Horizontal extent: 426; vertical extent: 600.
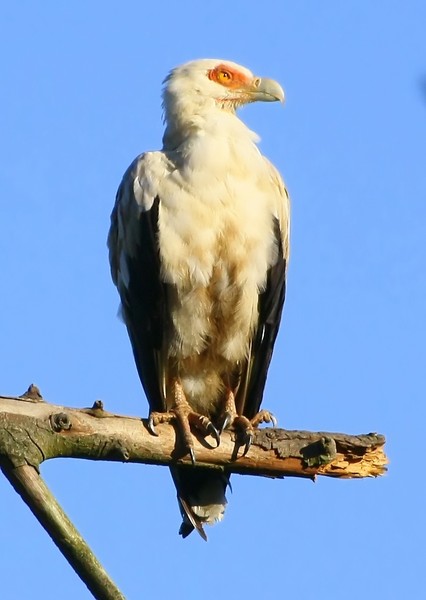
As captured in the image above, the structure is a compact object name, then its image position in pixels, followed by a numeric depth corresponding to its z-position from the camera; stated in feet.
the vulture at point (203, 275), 42.22
